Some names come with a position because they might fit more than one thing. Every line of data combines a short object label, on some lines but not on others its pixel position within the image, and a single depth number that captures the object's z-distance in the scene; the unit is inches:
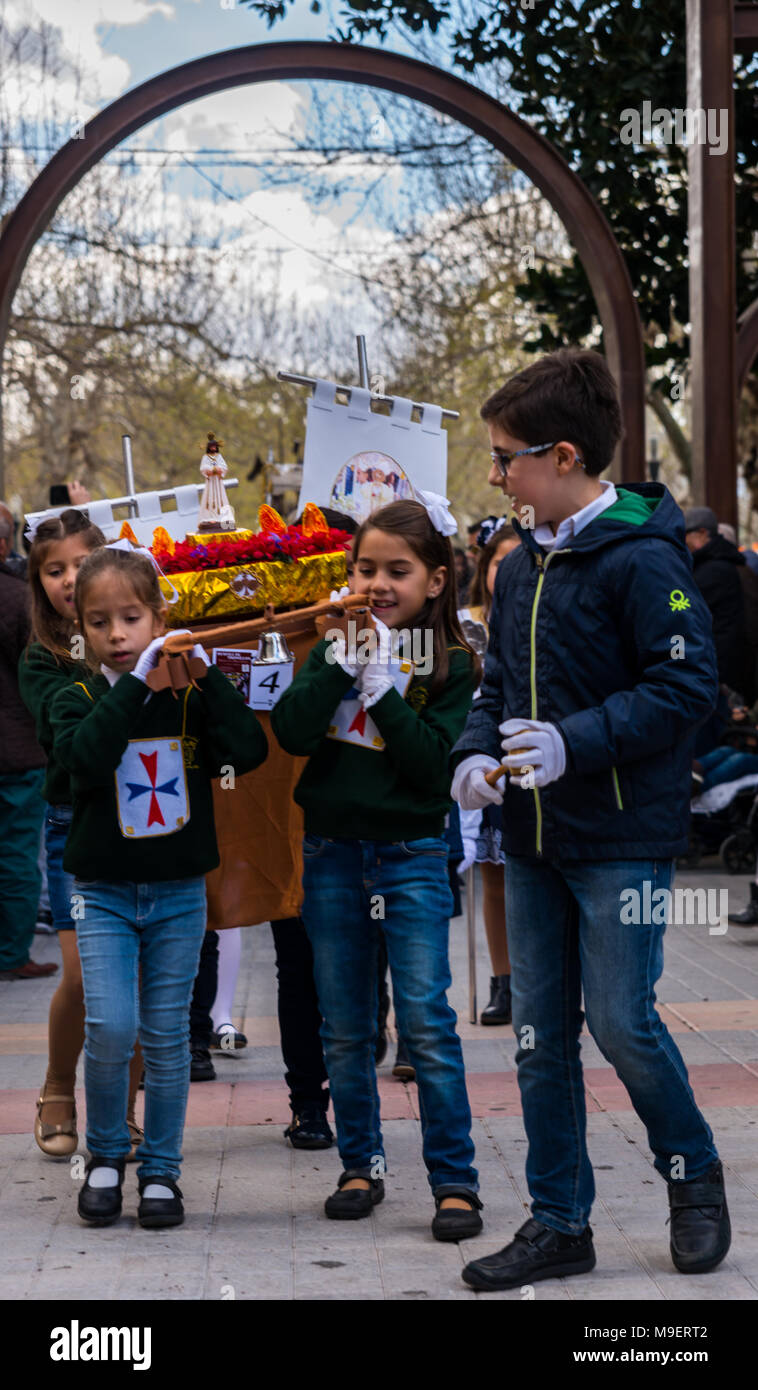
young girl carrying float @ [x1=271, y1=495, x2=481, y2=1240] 146.6
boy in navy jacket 126.9
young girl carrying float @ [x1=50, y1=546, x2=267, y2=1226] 150.7
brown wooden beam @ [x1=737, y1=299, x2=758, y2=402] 482.3
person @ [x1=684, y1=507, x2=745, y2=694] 393.4
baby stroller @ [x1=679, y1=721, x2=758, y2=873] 385.1
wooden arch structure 406.9
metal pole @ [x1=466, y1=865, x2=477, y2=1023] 229.1
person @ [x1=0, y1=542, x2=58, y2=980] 288.5
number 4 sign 170.9
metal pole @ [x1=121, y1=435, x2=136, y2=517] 199.6
